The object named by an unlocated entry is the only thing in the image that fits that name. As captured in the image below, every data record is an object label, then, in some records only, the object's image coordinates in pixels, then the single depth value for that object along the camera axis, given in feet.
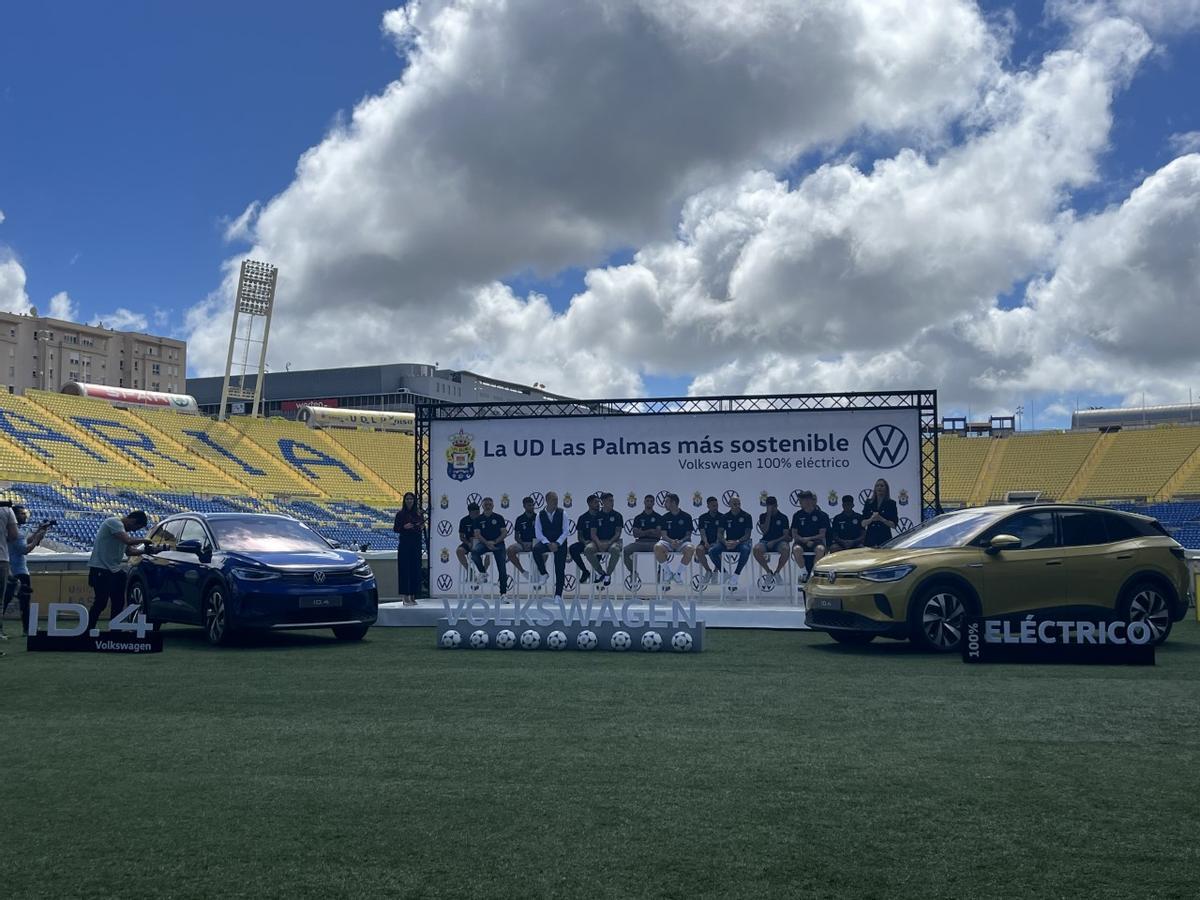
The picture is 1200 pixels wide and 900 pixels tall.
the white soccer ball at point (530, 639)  43.17
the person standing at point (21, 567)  48.24
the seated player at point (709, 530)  68.44
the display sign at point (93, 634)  41.83
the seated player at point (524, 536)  70.36
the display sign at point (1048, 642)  37.17
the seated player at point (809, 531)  66.44
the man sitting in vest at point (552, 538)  69.36
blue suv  45.14
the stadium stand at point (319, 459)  176.86
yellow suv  42.11
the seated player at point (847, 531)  65.16
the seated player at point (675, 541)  68.33
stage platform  54.49
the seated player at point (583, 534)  69.15
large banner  67.41
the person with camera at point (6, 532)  44.11
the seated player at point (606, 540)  68.95
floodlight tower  207.88
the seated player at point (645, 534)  68.85
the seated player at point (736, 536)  68.08
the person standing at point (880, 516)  65.51
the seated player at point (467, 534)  71.15
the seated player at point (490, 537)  70.54
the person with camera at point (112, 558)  47.78
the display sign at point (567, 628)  42.65
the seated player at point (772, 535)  67.56
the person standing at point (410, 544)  64.49
